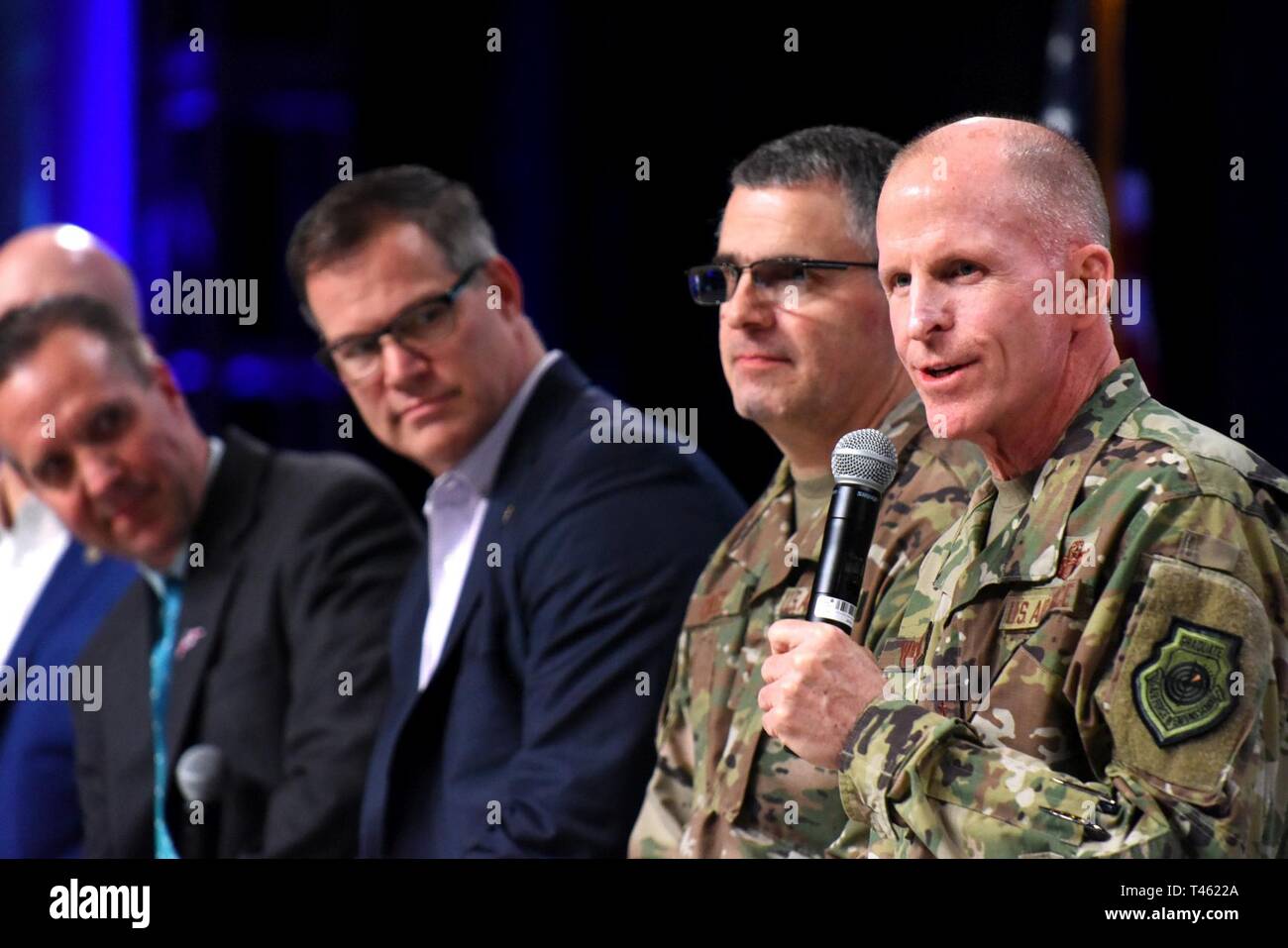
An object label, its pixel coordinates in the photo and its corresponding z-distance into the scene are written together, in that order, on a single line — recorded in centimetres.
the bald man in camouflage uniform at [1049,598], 340
